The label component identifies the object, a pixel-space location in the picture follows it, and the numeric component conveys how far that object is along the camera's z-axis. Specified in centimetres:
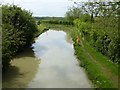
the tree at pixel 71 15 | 3151
